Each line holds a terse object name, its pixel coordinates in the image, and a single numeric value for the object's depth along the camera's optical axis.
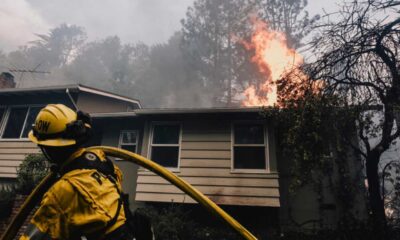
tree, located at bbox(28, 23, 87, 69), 63.44
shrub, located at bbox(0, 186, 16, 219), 8.09
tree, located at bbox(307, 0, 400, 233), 6.47
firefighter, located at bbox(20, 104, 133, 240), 1.47
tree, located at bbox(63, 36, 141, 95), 45.19
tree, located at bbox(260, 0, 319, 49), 29.50
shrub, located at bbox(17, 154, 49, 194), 8.57
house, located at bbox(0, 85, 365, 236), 8.59
